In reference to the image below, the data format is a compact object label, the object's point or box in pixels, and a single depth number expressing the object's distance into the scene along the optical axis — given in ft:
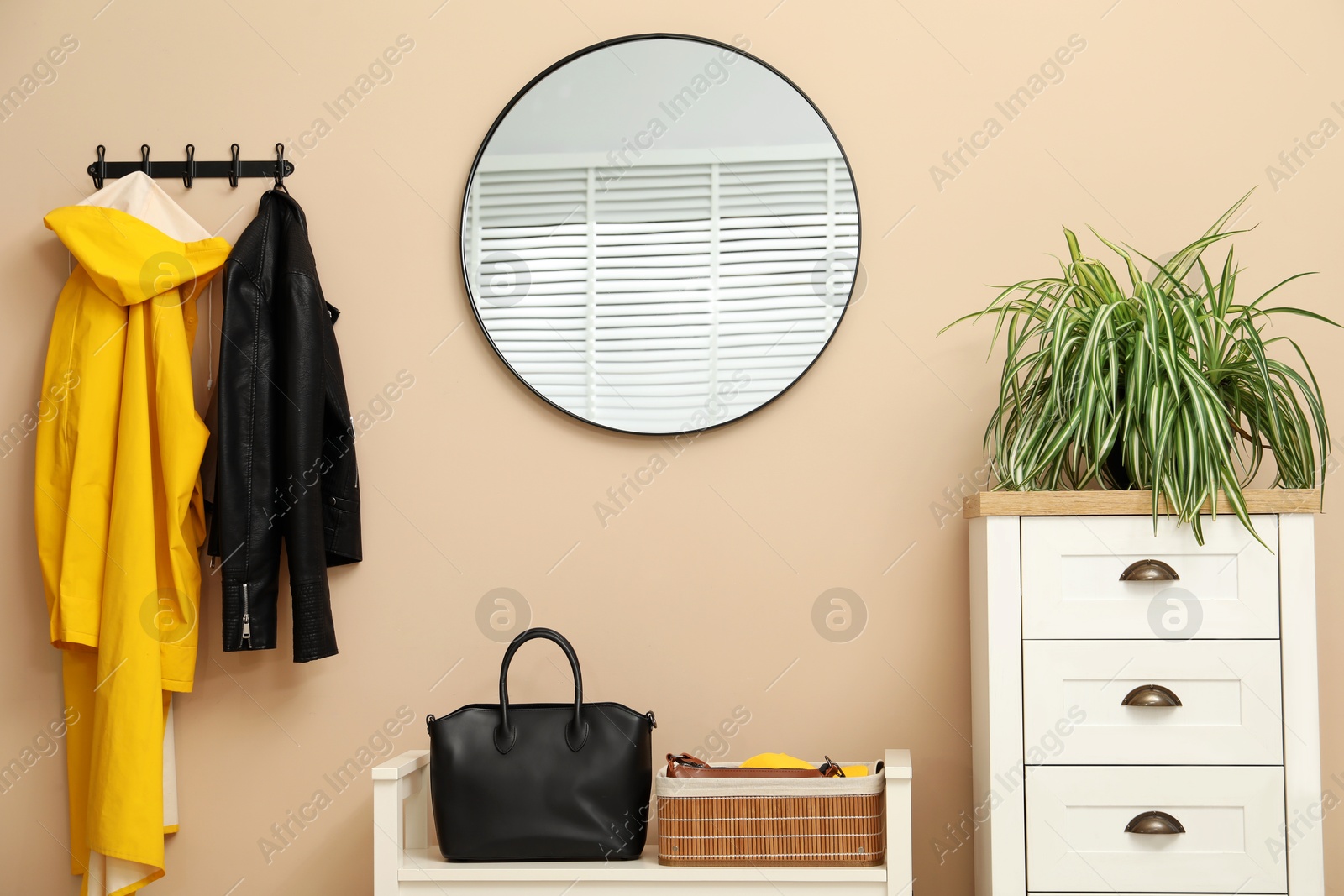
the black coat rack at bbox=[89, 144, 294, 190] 6.27
